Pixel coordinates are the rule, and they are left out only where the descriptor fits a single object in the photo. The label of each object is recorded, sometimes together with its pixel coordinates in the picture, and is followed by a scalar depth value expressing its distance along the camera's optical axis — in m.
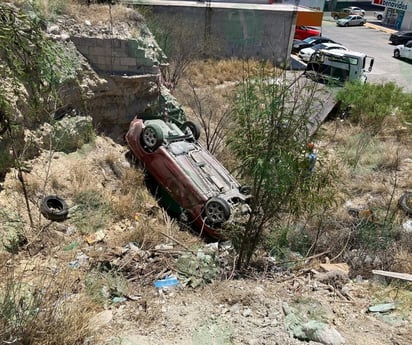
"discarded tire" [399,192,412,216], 7.70
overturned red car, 6.77
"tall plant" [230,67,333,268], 4.31
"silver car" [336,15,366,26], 39.69
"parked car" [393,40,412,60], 25.21
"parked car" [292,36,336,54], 24.51
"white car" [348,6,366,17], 43.59
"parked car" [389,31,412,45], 30.77
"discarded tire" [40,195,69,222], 6.25
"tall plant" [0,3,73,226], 3.00
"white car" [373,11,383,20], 44.93
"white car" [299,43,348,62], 21.95
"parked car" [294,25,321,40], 27.29
